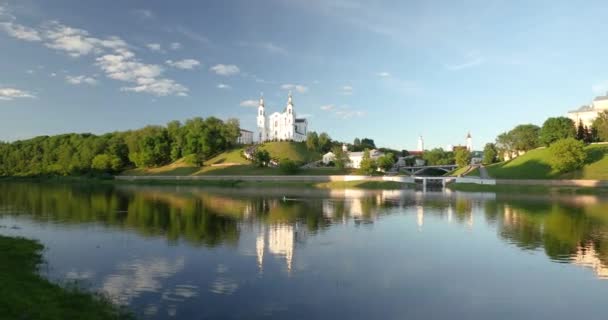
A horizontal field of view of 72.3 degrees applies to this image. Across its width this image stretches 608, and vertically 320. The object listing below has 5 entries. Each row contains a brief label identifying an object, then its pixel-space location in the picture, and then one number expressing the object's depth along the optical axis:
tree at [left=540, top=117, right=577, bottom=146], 109.88
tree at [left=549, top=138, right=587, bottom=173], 85.69
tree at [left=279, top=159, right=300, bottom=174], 111.81
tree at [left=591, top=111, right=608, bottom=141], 103.03
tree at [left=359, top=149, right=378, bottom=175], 110.62
